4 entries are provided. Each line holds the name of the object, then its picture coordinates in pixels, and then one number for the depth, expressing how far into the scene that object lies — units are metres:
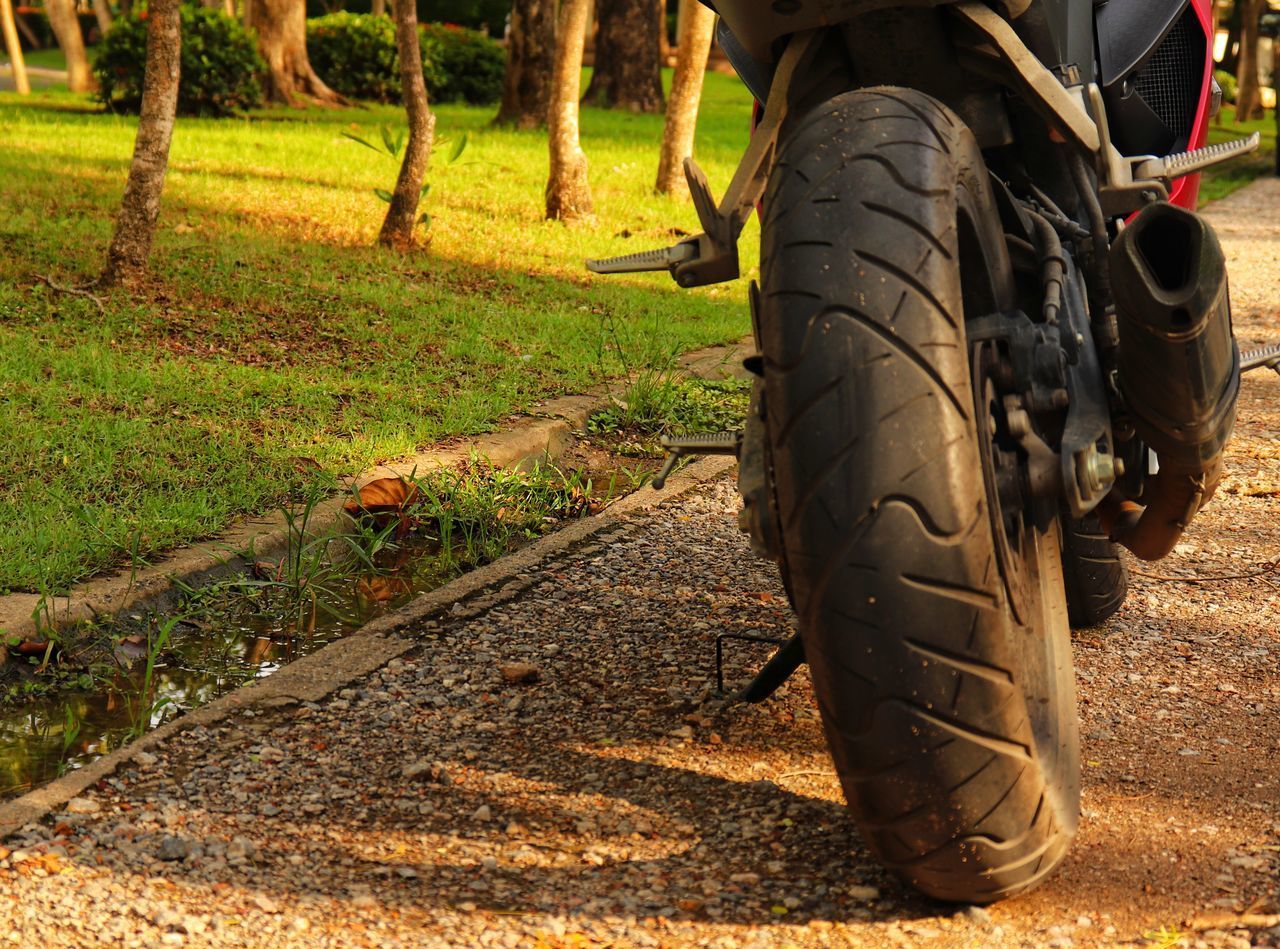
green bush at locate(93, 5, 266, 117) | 15.24
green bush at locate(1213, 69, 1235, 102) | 33.22
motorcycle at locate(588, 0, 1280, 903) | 2.06
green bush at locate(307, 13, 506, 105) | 20.02
